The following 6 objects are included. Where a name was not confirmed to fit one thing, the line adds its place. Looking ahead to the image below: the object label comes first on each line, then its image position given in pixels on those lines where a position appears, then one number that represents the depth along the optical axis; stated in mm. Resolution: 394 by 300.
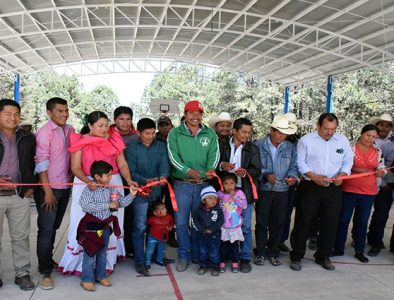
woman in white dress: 3740
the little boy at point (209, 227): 4039
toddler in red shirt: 4265
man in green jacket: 4148
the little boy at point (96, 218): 3580
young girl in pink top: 4172
